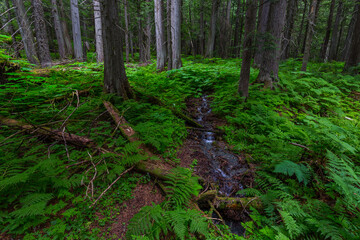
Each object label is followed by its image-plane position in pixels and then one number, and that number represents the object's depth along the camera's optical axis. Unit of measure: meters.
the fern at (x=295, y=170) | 2.73
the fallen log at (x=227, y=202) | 2.72
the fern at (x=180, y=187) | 2.40
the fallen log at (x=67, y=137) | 2.99
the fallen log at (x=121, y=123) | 3.38
